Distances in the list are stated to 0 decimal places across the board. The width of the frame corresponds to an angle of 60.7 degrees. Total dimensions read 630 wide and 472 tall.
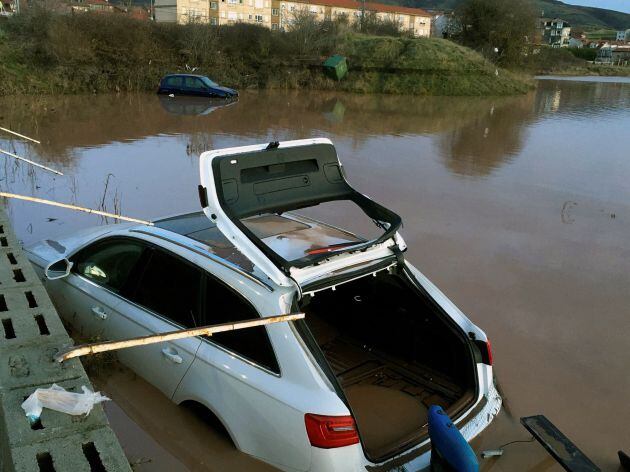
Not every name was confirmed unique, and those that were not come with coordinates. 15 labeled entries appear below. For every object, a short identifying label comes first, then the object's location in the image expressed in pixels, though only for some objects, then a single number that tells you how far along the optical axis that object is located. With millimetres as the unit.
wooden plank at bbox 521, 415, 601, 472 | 3105
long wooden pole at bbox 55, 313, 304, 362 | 2570
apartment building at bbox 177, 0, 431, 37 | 64375
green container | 34469
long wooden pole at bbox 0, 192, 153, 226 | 4145
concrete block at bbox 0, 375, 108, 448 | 2453
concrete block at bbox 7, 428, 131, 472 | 2318
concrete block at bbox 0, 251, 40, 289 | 4066
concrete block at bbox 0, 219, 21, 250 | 4953
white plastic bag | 2586
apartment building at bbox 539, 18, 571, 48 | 135625
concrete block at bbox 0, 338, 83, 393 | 2830
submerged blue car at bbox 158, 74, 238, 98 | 25297
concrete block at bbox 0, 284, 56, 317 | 3646
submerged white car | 2967
